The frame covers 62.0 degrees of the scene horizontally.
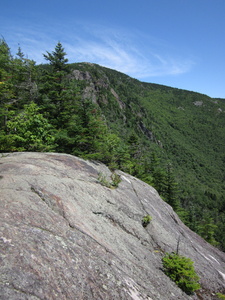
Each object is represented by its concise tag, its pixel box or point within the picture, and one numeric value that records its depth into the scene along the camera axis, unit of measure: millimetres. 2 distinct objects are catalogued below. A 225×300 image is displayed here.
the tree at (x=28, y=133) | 10289
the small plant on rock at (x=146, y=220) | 6942
